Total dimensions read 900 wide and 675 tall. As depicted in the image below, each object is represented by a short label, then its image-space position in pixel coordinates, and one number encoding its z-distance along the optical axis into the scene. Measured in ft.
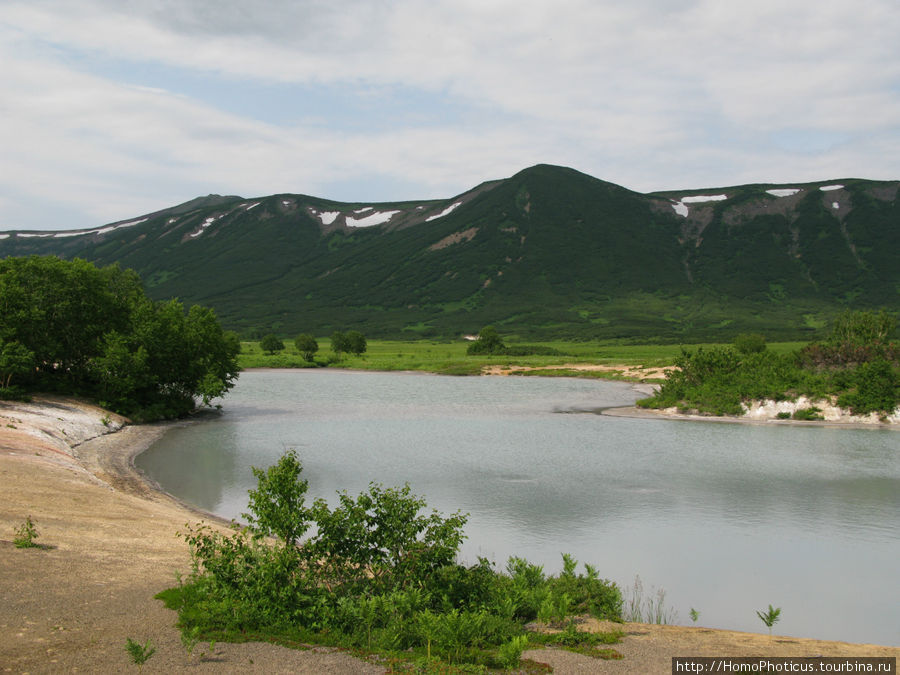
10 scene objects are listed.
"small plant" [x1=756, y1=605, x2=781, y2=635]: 41.55
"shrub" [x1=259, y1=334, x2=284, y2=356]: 393.29
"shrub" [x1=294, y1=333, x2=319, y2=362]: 371.21
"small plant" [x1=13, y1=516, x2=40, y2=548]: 45.24
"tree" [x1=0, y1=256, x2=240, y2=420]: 134.31
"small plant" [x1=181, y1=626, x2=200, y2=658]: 31.19
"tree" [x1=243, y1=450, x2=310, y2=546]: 40.83
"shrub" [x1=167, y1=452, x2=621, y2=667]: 35.17
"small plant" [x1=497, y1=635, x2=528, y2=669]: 31.76
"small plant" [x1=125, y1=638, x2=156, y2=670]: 28.73
